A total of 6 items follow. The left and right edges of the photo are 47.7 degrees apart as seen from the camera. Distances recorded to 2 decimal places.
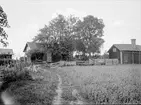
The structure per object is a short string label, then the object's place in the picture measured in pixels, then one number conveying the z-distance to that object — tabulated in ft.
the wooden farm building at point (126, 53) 131.78
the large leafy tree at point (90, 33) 142.00
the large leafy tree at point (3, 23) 28.86
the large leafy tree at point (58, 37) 119.75
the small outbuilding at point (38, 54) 116.67
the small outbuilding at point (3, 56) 62.00
